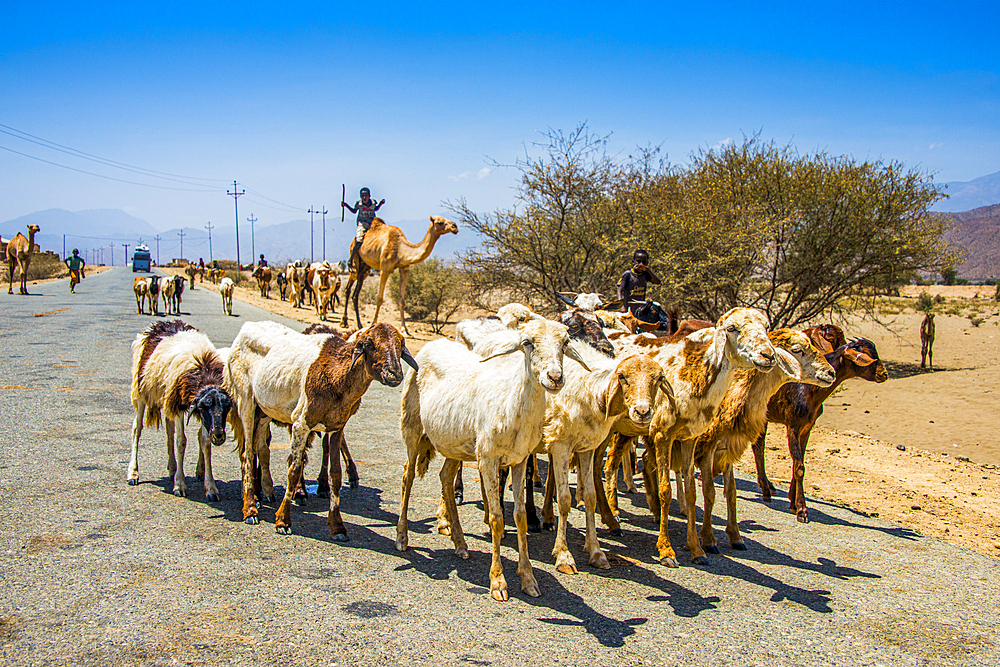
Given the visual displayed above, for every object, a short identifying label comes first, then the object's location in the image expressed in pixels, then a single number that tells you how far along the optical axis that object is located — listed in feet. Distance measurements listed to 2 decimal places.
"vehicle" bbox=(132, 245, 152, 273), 184.96
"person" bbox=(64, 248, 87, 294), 116.48
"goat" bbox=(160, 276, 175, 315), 78.79
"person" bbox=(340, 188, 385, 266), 59.98
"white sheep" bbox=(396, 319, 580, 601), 15.62
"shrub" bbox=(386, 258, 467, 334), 100.89
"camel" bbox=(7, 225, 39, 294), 102.01
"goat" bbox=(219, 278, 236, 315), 85.97
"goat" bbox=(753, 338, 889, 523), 24.14
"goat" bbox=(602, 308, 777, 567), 18.35
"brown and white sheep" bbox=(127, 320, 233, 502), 21.30
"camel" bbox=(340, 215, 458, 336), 57.62
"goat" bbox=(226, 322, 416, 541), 18.89
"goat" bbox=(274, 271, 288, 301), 133.30
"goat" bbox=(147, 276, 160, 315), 76.67
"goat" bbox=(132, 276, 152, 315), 77.20
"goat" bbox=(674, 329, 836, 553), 19.63
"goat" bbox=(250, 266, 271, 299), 133.28
